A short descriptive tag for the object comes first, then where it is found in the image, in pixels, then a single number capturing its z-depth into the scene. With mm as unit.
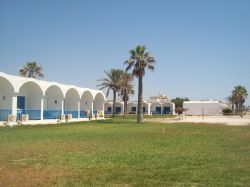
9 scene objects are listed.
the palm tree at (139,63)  46156
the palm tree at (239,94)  94600
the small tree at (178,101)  117550
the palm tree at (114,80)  72625
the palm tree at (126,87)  74600
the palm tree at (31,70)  71625
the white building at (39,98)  37188
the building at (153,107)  102438
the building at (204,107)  99375
